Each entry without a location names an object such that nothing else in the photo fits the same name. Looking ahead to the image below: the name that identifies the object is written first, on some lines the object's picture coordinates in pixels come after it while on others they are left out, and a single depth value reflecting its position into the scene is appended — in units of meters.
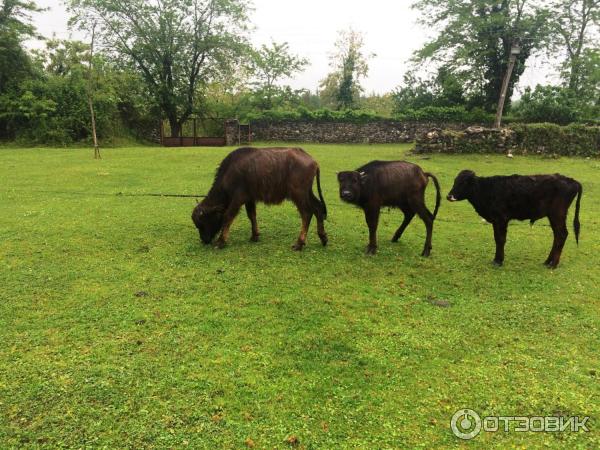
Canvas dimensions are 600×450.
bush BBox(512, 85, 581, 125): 24.28
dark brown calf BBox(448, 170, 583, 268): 5.83
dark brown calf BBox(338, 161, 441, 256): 6.32
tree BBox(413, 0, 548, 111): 26.69
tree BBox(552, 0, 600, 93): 27.42
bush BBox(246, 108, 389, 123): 26.88
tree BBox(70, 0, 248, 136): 28.75
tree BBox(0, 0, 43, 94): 25.09
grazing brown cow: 6.47
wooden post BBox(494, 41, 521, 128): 18.92
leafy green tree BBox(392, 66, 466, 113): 29.72
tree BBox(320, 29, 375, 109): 38.41
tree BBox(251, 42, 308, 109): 38.58
